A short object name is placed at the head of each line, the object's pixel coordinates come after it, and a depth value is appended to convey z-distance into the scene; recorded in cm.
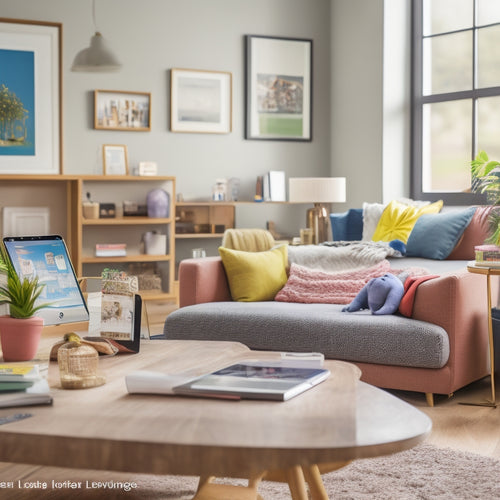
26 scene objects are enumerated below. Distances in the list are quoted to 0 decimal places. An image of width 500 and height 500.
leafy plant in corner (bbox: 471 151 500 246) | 396
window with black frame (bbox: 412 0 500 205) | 623
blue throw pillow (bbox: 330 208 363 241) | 554
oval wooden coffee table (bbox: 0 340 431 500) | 142
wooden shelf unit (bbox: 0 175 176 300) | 625
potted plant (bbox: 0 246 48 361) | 221
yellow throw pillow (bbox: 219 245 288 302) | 452
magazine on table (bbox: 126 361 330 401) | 172
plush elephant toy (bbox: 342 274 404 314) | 396
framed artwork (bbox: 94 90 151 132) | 646
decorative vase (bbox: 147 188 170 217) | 647
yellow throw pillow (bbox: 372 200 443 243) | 525
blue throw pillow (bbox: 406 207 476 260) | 495
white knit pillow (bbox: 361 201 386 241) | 543
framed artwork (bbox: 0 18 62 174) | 622
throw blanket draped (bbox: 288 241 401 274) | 459
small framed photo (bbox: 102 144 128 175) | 646
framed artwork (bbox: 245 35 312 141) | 701
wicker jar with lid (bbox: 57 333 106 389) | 189
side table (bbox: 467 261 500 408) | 373
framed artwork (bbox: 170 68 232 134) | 673
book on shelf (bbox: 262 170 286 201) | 695
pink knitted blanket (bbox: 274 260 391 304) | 442
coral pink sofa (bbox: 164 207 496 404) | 375
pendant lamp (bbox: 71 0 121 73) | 560
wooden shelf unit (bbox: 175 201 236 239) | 670
